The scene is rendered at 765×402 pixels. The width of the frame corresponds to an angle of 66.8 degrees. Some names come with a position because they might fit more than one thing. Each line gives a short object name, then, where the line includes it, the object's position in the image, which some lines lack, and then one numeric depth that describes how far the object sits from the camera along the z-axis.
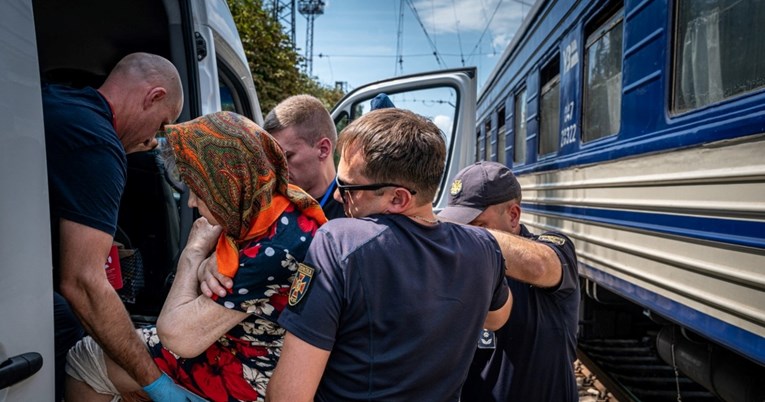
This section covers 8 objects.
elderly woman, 1.44
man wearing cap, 1.81
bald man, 1.51
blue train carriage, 2.27
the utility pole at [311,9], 29.66
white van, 1.10
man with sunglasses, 1.23
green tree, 9.96
